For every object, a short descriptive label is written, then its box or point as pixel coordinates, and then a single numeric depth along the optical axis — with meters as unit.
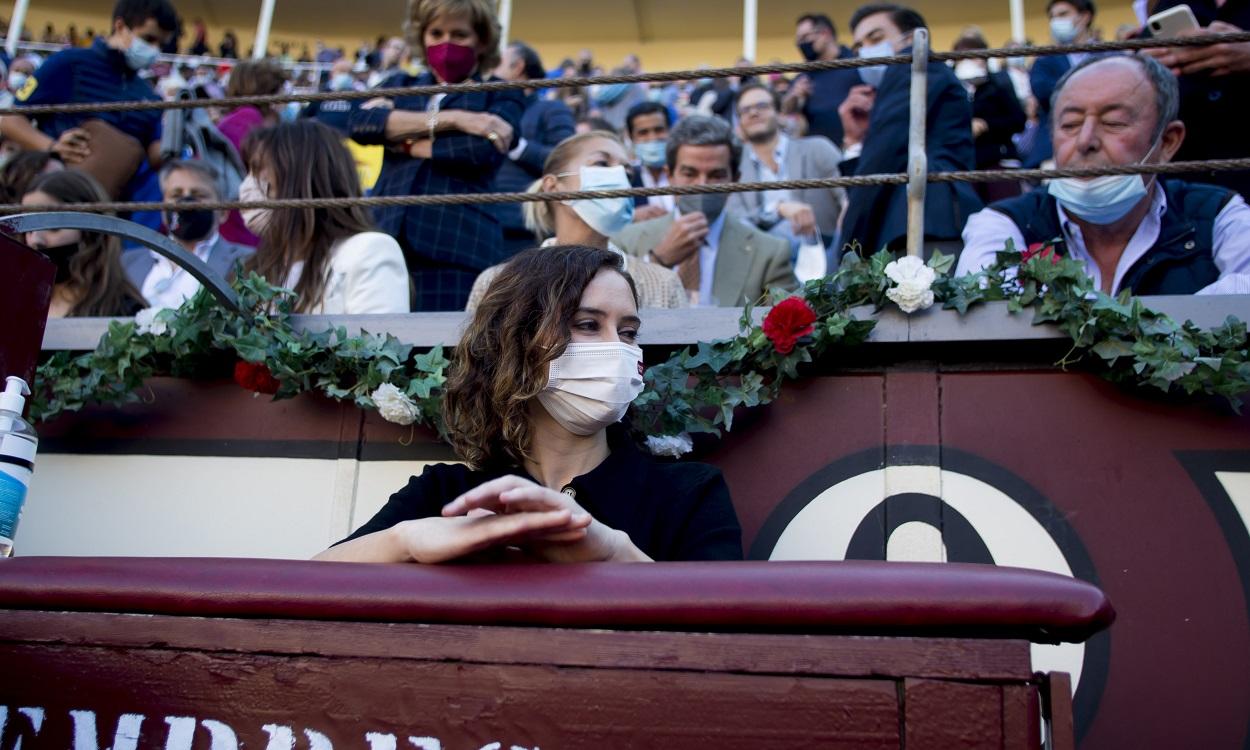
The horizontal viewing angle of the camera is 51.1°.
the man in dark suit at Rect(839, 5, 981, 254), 4.46
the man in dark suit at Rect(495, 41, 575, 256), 5.82
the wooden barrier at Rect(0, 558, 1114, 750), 1.69
